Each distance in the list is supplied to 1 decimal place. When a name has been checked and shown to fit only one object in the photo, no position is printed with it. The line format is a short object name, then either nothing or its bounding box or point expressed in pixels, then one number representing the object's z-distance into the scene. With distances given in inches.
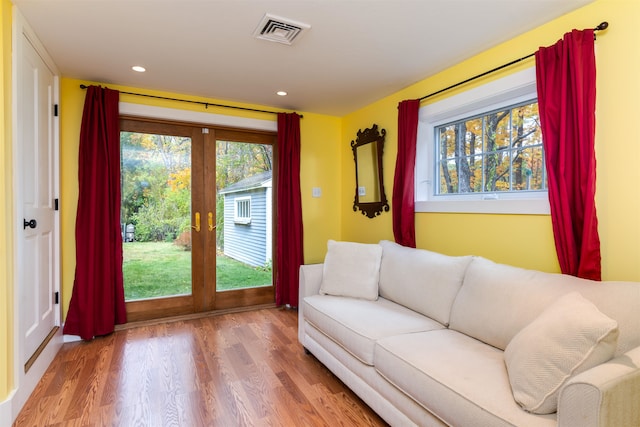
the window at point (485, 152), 89.2
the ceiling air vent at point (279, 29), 80.7
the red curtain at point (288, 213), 149.4
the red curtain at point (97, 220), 114.3
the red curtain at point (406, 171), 116.2
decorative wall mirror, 138.1
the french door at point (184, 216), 130.6
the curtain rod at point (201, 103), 125.1
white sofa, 45.2
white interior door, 79.2
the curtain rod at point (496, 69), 70.3
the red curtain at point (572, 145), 70.3
